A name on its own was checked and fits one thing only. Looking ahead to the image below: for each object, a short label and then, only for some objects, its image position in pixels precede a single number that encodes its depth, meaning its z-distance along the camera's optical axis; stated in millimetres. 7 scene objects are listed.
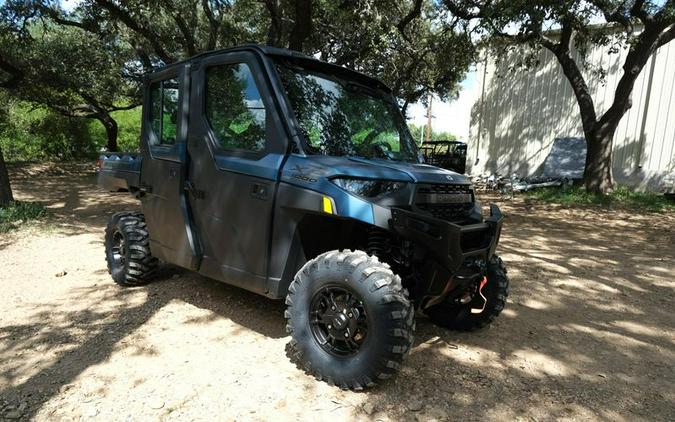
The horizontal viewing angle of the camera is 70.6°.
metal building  15156
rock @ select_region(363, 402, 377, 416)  2762
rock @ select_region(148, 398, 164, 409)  2777
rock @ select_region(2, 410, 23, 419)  2668
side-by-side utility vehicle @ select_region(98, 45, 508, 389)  2926
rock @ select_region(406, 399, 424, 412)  2807
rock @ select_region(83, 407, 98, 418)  2687
